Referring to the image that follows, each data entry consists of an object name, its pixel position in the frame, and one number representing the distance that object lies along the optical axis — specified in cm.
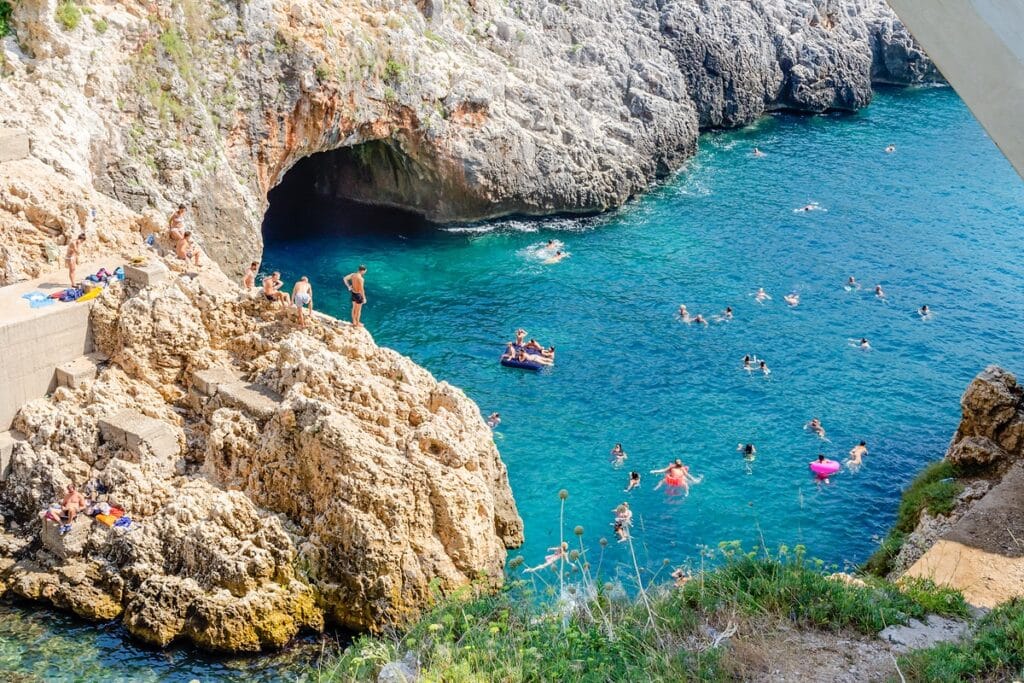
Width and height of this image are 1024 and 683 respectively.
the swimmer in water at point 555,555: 2314
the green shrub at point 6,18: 2822
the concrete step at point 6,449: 2134
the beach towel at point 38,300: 2206
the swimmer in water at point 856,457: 2747
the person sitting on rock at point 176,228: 2527
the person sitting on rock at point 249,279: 2605
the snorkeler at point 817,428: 2880
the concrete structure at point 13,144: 2528
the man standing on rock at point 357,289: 2447
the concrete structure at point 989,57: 830
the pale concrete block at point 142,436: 2128
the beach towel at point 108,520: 2069
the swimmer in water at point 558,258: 3931
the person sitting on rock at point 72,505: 2084
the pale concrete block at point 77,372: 2200
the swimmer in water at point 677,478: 2642
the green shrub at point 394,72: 3700
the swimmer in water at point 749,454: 2762
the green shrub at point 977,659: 1099
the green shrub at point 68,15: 2880
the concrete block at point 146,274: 2270
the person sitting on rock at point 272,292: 2338
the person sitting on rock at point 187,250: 2512
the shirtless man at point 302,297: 2283
